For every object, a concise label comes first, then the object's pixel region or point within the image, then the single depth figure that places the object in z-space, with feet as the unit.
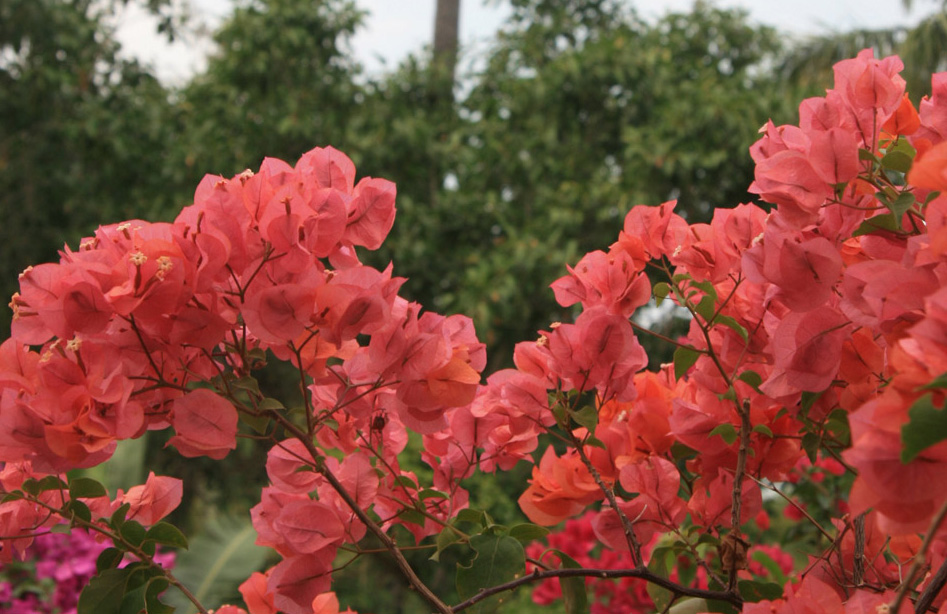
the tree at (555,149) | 12.52
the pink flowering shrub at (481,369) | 1.73
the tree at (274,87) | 14.17
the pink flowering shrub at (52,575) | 6.40
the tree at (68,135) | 14.62
